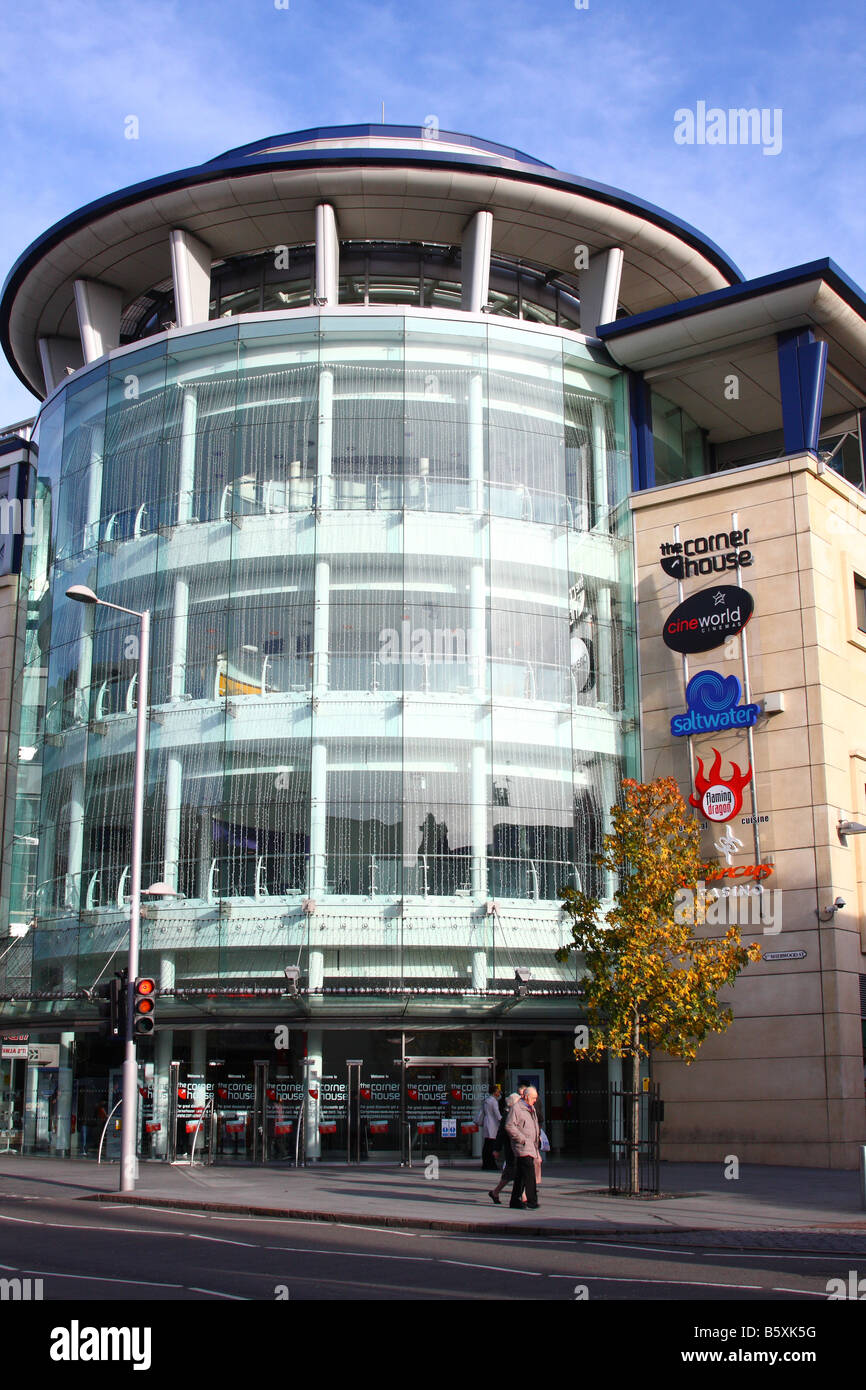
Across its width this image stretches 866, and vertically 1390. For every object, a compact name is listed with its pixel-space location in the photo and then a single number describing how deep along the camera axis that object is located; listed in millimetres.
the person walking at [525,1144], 19000
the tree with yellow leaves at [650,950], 22703
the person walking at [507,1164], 19594
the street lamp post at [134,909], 22438
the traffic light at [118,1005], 23000
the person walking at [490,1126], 25695
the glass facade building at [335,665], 32594
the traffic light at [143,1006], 22797
